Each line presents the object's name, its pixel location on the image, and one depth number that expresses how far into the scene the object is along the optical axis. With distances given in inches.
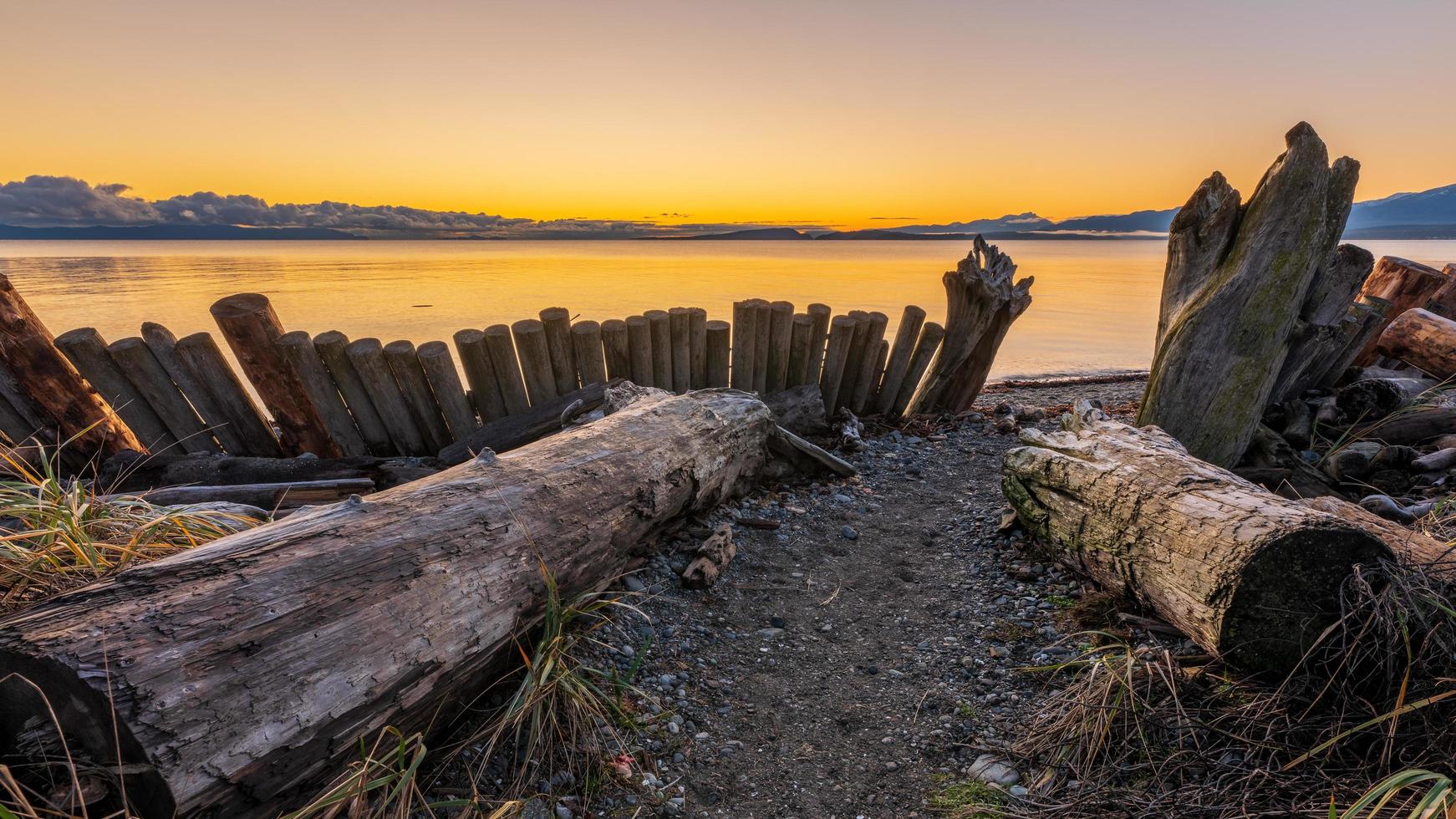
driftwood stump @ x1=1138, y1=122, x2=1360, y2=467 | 200.8
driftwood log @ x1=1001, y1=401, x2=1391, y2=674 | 97.7
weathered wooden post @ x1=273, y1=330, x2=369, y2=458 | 206.7
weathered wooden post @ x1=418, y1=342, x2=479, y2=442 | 216.1
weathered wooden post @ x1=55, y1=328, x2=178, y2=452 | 197.9
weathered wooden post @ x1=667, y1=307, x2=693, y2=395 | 248.4
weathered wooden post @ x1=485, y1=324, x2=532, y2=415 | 222.8
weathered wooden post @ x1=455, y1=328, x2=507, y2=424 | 221.8
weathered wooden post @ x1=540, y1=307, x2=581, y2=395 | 230.4
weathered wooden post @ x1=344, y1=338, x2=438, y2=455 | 210.5
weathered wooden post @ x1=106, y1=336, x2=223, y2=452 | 200.5
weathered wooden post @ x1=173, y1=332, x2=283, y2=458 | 205.0
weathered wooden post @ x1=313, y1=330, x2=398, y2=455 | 209.5
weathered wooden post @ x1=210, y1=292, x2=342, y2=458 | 207.5
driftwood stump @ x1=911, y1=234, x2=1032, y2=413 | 277.6
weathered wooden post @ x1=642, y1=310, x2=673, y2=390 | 245.0
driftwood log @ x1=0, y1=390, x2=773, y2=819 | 69.2
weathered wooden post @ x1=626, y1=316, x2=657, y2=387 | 240.5
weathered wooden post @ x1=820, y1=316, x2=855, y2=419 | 269.6
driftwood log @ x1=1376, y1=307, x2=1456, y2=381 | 253.4
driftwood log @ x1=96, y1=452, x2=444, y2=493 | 191.2
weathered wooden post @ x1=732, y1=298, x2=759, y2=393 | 258.4
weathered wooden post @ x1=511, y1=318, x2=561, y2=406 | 225.6
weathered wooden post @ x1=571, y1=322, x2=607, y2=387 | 233.6
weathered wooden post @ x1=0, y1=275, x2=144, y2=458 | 191.9
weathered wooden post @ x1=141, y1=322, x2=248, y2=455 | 202.5
